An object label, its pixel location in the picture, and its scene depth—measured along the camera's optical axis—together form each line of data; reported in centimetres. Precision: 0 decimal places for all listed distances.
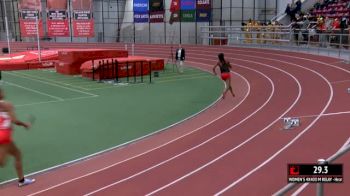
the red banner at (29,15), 3332
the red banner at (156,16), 3859
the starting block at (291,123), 1088
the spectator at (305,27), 2583
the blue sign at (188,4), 3720
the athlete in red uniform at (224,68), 1545
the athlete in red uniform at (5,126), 688
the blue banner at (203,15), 3675
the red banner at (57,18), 3516
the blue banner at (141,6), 3936
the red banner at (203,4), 3634
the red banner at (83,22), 3659
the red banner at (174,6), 3851
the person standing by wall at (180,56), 2417
